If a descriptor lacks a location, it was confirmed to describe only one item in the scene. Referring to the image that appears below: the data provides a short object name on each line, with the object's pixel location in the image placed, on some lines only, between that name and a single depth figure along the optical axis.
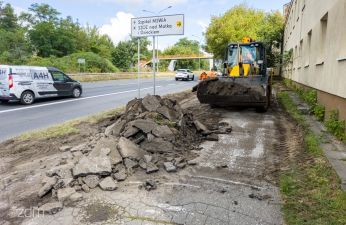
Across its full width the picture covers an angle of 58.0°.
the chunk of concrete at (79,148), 6.23
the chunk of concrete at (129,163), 5.38
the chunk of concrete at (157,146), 6.11
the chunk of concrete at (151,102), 7.75
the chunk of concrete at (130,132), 6.39
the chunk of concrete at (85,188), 4.63
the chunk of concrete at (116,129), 6.74
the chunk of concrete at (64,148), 6.60
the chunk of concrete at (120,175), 4.99
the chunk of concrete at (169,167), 5.36
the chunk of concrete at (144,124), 6.52
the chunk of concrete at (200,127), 7.75
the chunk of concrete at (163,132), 6.47
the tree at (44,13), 64.19
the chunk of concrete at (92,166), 4.92
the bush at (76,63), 43.38
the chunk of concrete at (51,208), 4.08
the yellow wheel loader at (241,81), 10.82
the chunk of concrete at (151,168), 5.29
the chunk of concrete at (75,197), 4.38
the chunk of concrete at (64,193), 4.38
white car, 40.09
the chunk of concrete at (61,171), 4.95
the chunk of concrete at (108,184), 4.70
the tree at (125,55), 67.06
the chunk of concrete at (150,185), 4.73
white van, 14.17
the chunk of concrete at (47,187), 4.53
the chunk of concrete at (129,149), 5.61
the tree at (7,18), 62.72
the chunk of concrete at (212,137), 7.38
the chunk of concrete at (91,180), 4.74
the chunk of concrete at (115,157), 5.37
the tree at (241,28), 34.16
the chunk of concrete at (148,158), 5.60
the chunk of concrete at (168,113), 7.46
